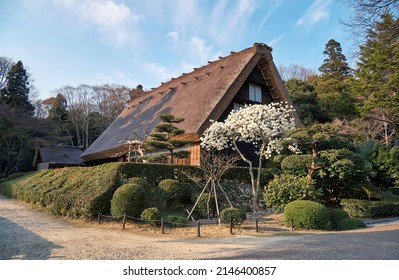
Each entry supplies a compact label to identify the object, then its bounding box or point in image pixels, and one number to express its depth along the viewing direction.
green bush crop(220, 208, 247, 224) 8.07
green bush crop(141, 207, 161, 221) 8.16
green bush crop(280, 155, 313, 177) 10.67
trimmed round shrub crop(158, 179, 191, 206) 9.93
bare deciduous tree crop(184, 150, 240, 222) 9.22
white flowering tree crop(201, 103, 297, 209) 11.00
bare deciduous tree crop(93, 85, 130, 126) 34.04
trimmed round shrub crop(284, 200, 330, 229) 8.30
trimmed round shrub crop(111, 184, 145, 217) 8.37
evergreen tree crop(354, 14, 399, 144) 17.02
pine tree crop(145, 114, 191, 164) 12.47
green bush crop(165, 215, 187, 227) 8.18
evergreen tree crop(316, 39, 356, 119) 20.56
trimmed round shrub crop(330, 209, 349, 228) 8.84
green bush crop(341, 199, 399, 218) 10.34
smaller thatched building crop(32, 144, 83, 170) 25.02
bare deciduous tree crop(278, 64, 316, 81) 35.17
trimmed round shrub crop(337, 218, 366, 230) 8.46
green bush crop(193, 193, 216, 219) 9.62
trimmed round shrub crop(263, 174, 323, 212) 10.14
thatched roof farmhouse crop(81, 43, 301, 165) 13.84
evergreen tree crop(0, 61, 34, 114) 27.02
